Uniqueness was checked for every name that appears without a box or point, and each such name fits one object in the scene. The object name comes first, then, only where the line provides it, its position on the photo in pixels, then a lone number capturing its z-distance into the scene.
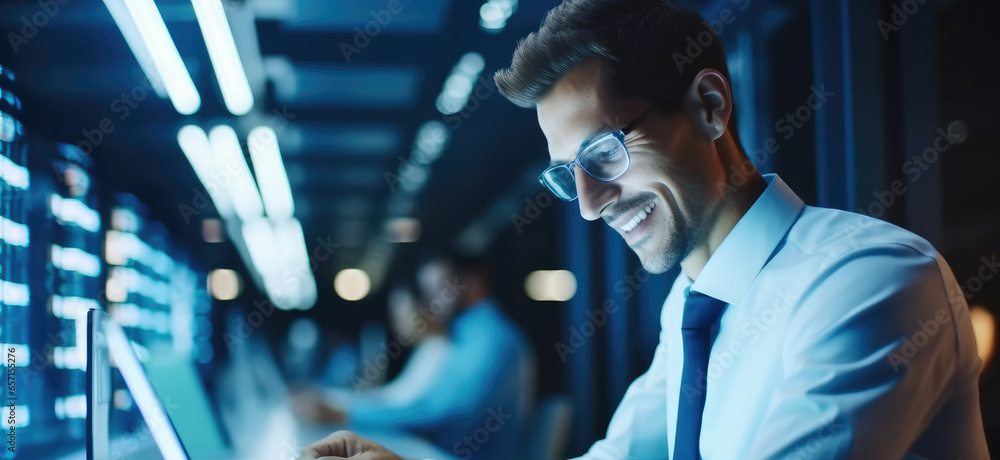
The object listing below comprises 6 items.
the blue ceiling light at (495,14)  2.80
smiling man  0.82
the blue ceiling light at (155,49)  1.53
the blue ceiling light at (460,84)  3.52
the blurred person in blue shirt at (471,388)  2.95
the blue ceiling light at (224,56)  1.70
